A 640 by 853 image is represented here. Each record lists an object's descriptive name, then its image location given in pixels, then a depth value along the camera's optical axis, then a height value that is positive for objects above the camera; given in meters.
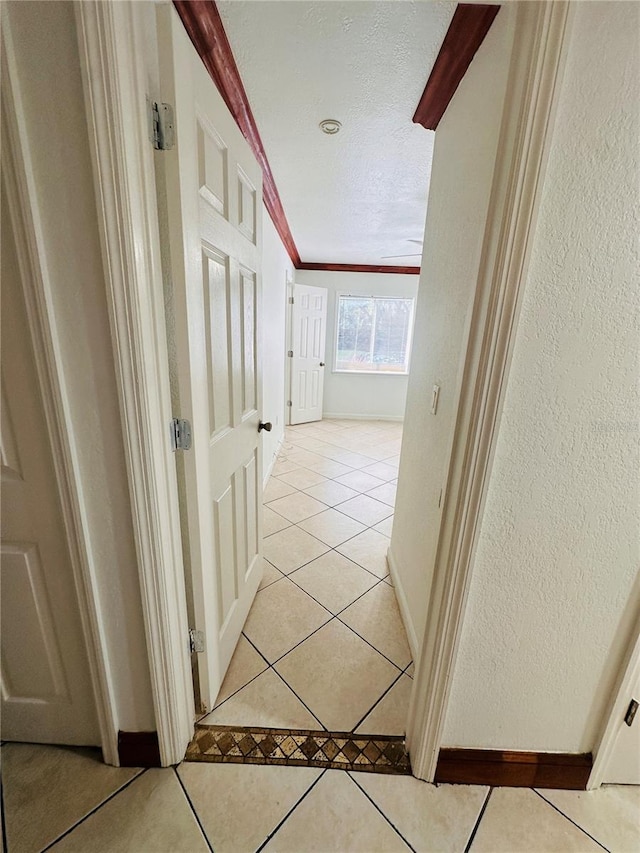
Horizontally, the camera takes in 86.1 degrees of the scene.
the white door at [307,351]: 4.86 -0.31
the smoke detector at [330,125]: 1.62 +0.95
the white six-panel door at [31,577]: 0.80 -0.69
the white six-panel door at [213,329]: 0.84 -0.01
